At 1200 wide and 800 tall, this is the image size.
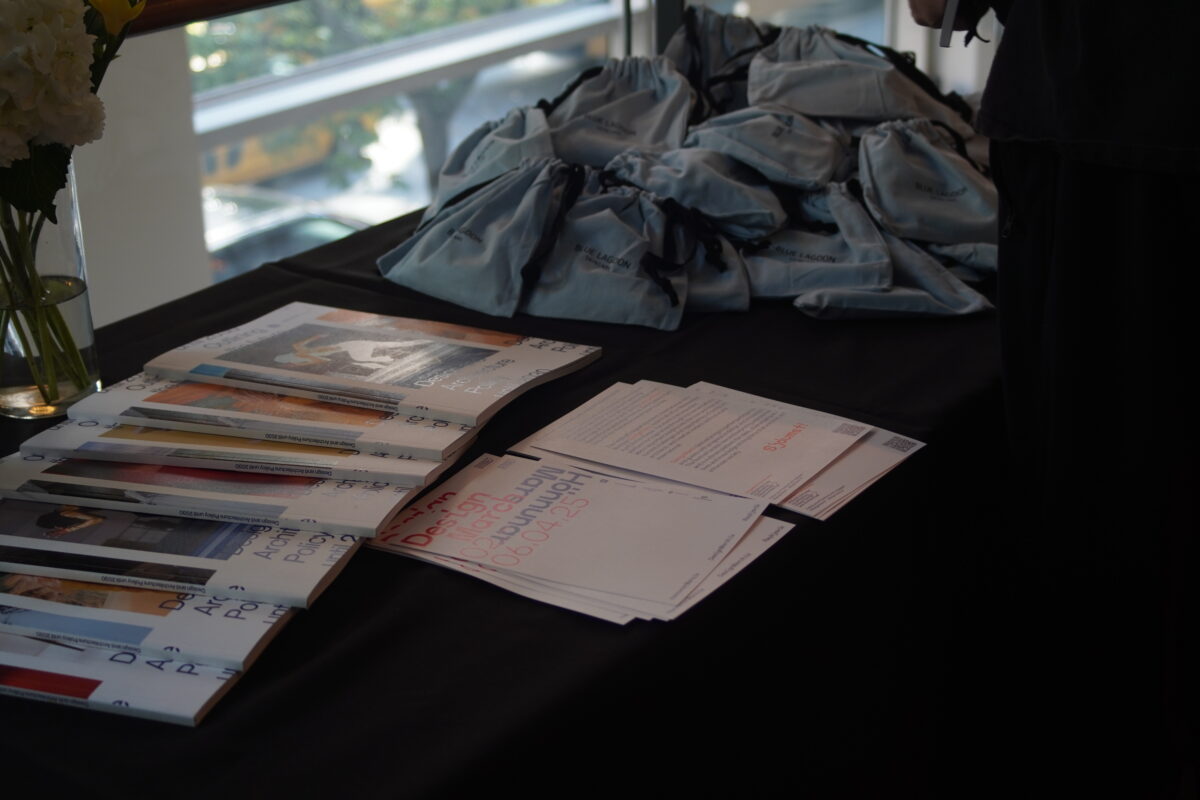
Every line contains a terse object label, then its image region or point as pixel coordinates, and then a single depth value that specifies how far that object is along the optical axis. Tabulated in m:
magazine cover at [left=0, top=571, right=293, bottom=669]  0.78
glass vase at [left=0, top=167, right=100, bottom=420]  1.06
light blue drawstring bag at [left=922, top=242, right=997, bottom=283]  1.40
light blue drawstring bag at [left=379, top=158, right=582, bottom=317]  1.39
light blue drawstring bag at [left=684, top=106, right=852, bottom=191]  1.48
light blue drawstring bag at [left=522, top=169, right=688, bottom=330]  1.35
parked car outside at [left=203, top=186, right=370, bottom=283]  2.66
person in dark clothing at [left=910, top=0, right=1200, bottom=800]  0.99
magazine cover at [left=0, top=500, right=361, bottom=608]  0.83
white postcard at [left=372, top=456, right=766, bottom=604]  0.86
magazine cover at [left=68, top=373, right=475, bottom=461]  1.00
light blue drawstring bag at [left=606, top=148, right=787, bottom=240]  1.43
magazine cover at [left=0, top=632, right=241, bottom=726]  0.73
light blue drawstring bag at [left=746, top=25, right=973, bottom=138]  1.58
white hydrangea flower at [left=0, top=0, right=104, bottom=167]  0.90
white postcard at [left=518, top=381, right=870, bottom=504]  0.99
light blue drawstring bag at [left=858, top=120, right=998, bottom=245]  1.43
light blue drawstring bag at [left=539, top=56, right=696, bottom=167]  1.59
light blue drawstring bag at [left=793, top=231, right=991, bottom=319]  1.33
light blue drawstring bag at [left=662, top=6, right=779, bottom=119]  1.76
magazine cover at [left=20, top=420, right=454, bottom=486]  0.96
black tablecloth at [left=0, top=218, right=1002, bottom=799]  0.71
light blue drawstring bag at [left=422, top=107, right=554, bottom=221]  1.52
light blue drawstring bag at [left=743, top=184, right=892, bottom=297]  1.37
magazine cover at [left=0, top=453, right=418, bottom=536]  0.91
